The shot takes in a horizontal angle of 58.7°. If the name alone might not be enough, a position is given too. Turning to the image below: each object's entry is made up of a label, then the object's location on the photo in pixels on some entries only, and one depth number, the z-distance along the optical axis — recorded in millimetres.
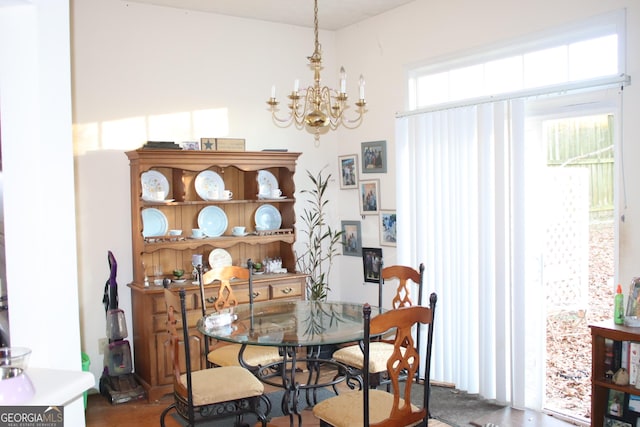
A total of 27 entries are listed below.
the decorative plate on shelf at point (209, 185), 4980
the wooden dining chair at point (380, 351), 3692
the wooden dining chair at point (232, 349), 3852
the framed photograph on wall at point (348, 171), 5594
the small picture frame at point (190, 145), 4802
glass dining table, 3213
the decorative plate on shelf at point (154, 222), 4734
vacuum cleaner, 4402
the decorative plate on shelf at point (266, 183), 5229
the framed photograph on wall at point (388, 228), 5133
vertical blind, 4082
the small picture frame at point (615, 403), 3367
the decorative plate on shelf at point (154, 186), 4664
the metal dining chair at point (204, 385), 3178
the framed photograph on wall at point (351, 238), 5566
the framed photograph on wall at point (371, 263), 5348
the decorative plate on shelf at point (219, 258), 5056
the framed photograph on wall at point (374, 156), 5242
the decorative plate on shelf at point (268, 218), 5316
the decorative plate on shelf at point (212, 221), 5008
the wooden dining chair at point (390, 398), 2736
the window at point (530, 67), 3613
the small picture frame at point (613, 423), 3332
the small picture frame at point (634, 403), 3289
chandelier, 3312
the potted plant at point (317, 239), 5688
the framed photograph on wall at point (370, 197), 5312
